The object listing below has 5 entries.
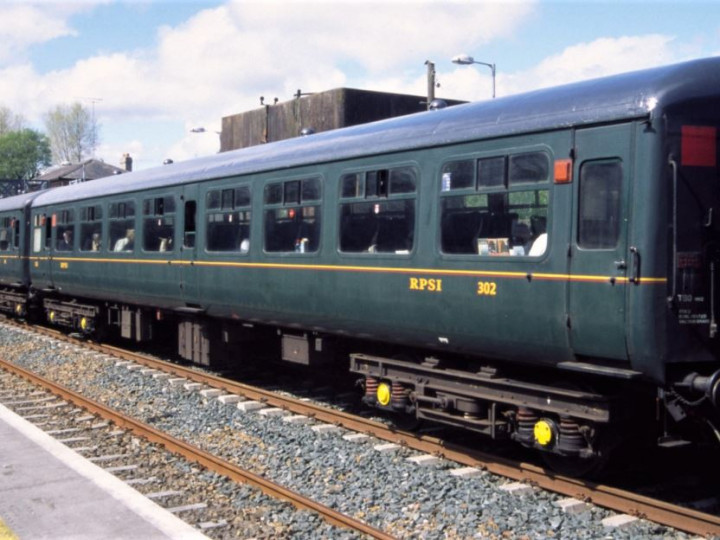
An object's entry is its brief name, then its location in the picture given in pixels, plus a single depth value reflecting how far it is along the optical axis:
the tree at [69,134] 92.19
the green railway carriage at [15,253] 20.44
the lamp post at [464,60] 21.89
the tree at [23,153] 97.94
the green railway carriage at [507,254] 6.16
